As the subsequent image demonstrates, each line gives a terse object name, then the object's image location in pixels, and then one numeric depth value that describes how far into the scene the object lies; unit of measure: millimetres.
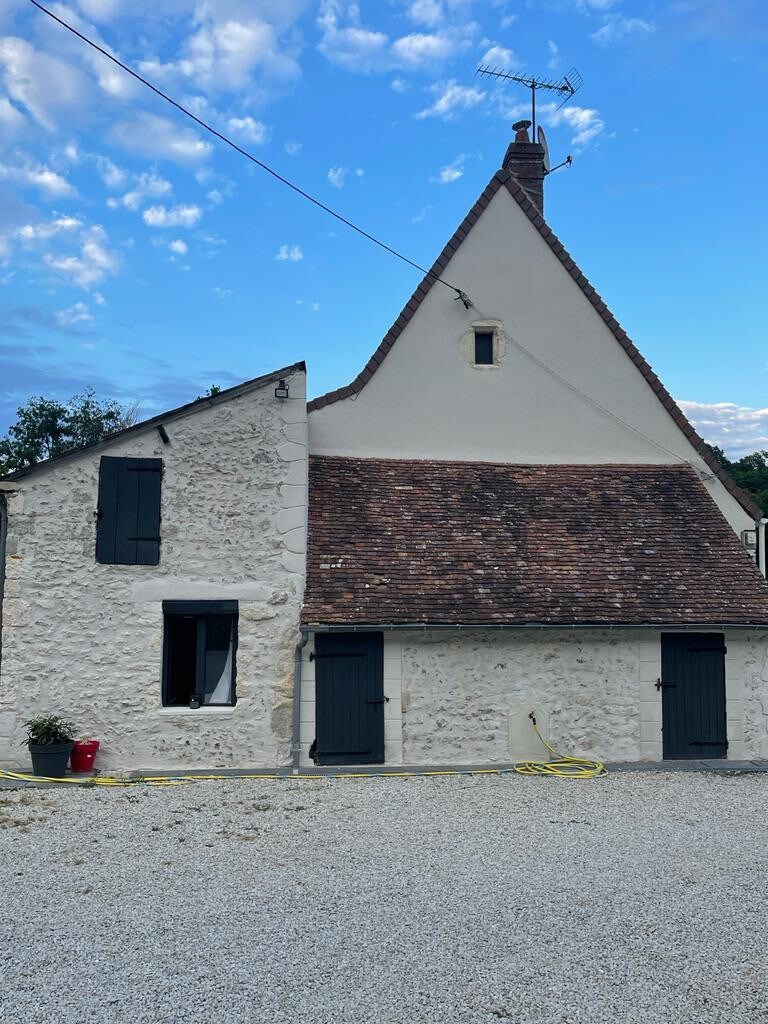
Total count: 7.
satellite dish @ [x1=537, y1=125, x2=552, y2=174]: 15992
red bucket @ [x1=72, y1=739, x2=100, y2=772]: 10383
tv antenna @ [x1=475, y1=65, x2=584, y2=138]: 16141
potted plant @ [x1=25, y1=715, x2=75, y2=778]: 10062
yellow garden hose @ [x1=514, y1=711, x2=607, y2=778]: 10461
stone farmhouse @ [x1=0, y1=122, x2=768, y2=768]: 10734
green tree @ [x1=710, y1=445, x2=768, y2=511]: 38650
